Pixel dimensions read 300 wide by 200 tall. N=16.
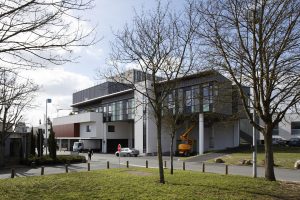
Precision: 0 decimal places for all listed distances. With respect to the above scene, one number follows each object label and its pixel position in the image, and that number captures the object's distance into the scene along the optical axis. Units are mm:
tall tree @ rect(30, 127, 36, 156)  27272
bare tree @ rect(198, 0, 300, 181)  10015
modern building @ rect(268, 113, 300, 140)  45549
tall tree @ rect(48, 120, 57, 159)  24115
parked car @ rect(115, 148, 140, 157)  35663
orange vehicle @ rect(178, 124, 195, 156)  33089
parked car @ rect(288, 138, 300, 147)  39917
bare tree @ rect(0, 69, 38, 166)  20142
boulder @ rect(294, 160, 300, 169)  20010
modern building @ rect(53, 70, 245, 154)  35457
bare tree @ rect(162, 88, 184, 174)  14399
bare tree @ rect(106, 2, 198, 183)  10526
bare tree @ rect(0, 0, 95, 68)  4636
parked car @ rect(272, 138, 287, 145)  42058
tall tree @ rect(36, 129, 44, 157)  26488
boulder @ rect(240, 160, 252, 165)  23053
